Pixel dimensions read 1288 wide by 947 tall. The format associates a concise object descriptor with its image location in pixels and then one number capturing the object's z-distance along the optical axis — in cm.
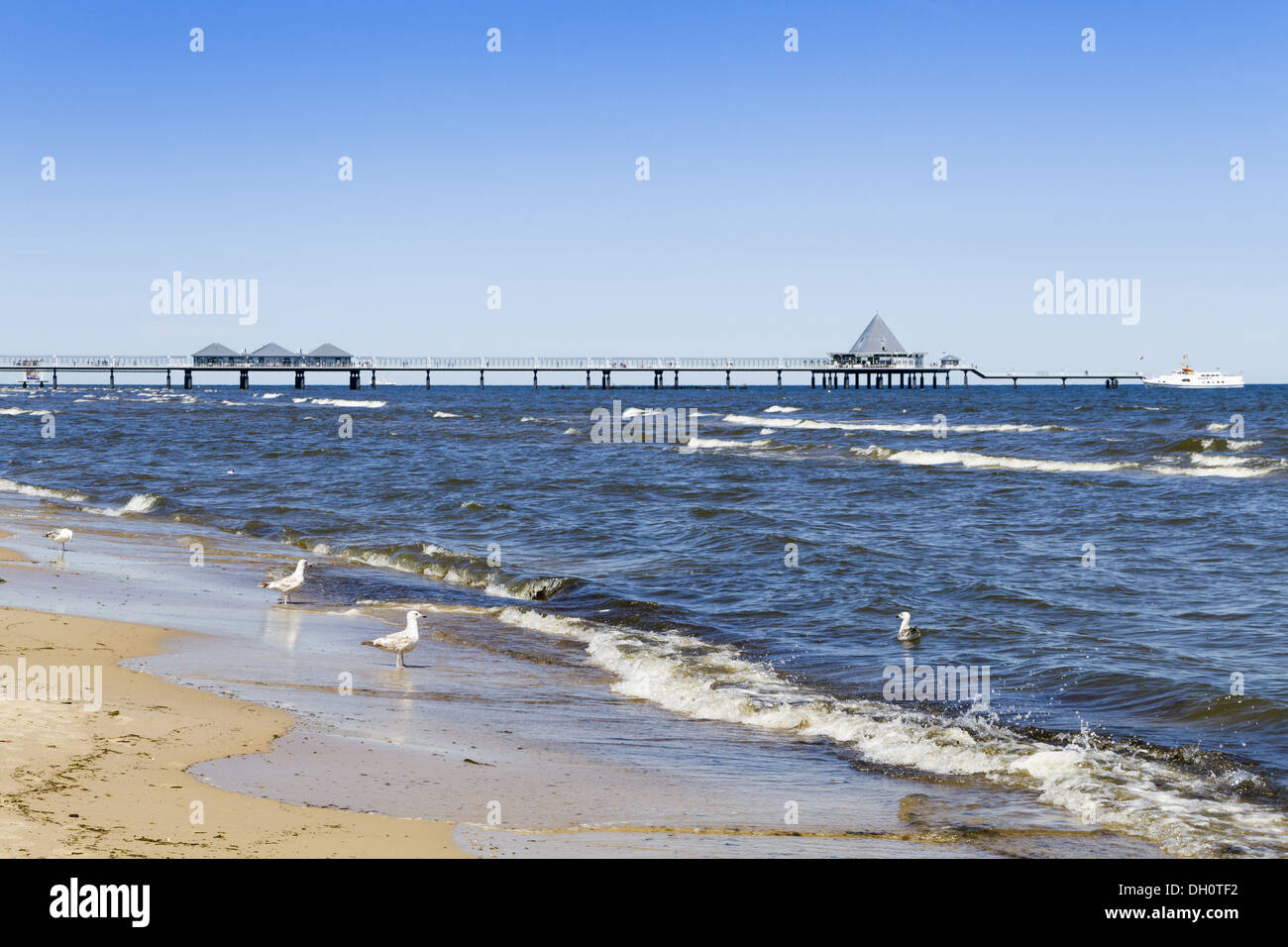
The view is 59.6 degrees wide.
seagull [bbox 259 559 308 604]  1384
